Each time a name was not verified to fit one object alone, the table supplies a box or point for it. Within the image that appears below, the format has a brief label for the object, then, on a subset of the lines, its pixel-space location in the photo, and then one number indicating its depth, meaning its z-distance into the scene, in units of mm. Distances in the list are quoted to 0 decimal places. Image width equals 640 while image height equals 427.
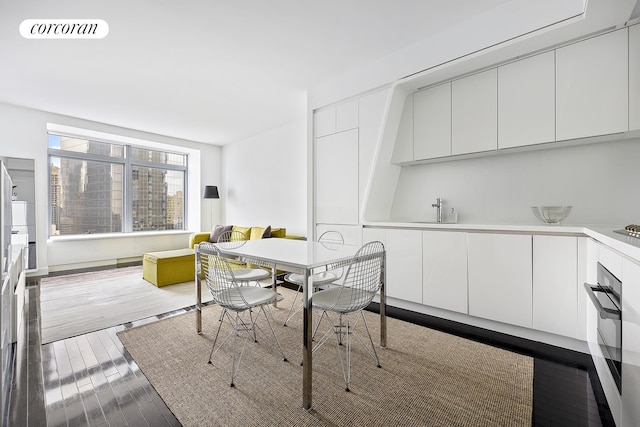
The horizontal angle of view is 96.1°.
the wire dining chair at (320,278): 2416
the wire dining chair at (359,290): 1859
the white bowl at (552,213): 2414
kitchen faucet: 3279
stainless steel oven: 1309
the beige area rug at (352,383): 1545
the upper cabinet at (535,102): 2111
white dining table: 1629
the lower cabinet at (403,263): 2957
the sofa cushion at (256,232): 5184
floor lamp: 6555
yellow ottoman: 4164
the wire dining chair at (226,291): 1890
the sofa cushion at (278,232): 4934
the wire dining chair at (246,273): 2499
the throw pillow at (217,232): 5551
